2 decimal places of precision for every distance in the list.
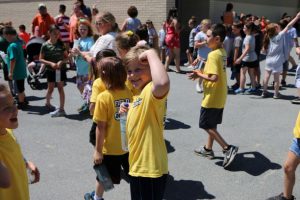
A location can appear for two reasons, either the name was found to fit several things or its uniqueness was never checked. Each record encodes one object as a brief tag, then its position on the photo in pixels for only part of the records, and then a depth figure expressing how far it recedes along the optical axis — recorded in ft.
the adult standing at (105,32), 17.21
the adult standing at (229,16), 44.24
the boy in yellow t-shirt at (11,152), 7.65
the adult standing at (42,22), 38.40
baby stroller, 32.09
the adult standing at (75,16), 32.50
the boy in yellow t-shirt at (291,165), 11.92
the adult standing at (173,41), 39.01
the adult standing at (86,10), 38.90
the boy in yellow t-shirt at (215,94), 16.01
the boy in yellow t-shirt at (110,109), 11.65
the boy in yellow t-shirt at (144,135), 8.84
